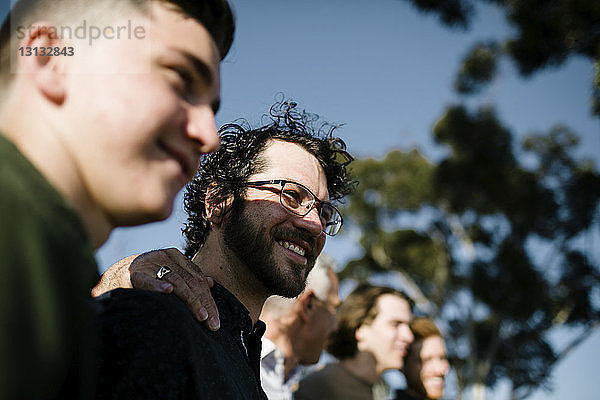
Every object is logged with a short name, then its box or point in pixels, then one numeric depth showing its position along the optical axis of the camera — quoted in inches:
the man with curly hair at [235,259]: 37.6
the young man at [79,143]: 19.8
